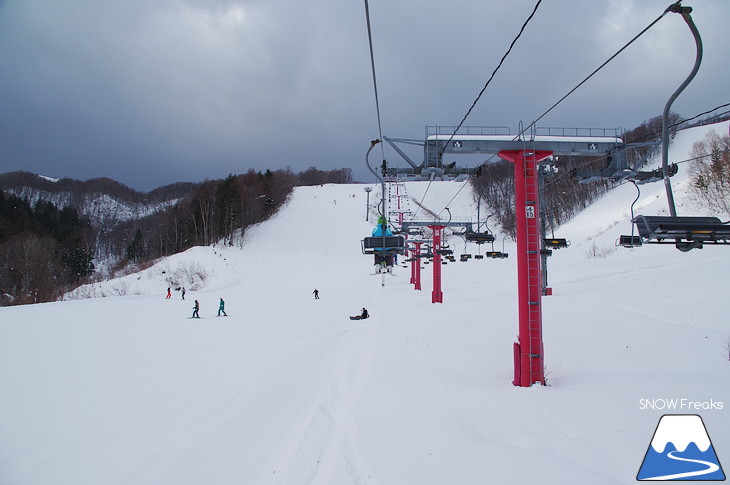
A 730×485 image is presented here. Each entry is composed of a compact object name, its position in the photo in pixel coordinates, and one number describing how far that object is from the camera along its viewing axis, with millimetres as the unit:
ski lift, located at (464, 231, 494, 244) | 21419
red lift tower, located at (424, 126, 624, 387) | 8500
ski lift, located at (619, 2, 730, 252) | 6180
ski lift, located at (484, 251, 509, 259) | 23722
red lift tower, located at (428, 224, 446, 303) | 28616
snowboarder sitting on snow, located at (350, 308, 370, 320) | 22984
